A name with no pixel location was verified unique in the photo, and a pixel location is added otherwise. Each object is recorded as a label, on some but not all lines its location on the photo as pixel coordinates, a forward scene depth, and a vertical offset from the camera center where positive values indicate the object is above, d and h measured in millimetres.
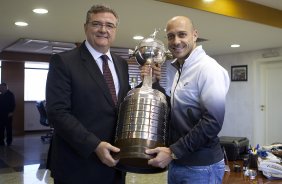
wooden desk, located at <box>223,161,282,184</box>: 2078 -524
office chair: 7949 -438
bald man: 1401 -66
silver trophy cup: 1386 -130
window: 9578 +499
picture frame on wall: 6965 +568
